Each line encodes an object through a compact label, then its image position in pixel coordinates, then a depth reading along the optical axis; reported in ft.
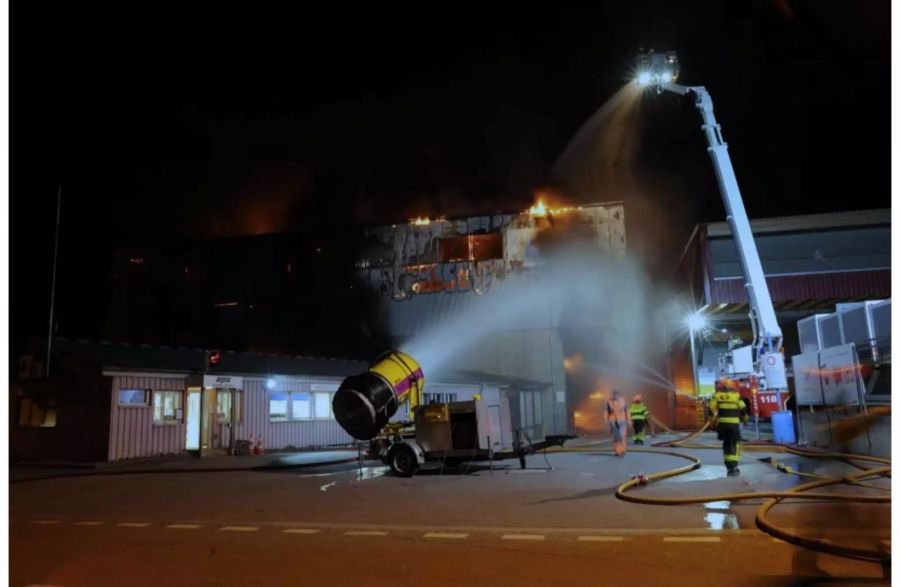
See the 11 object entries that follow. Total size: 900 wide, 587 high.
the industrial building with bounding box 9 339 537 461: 55.16
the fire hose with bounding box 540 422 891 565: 17.80
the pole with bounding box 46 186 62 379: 56.74
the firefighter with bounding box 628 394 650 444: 58.70
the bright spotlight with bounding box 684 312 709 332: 94.75
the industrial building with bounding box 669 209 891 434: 83.46
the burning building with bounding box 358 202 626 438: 106.11
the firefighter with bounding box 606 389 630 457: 48.49
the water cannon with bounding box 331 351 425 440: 41.55
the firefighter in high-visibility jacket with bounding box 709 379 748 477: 34.60
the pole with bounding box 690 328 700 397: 93.93
